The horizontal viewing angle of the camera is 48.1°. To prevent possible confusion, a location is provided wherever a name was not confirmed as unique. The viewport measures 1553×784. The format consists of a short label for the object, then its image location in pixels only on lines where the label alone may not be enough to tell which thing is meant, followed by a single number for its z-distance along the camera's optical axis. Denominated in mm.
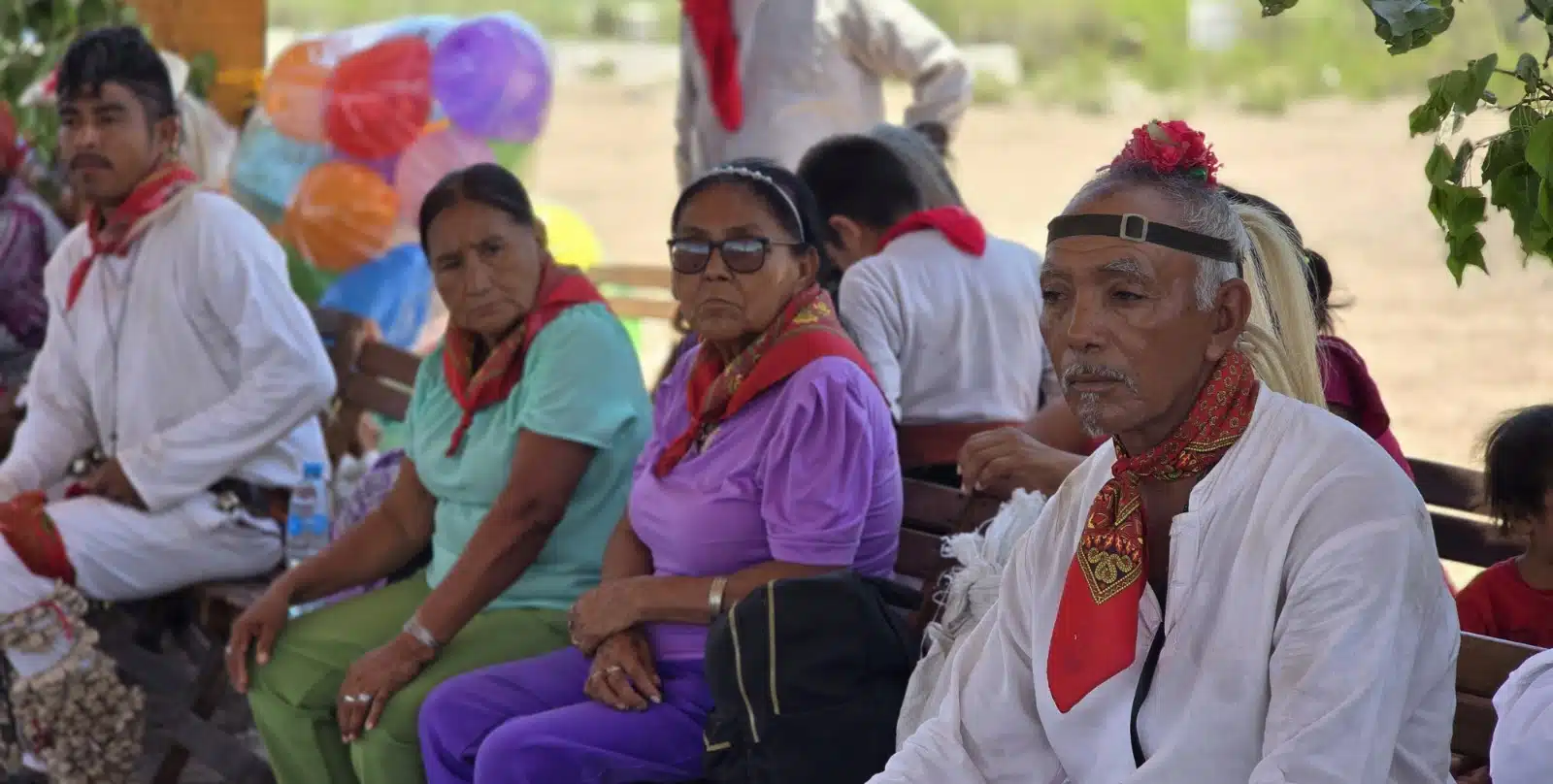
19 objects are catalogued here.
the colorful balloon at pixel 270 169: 5828
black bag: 2729
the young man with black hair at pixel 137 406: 4117
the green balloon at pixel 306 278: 5758
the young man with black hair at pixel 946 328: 3725
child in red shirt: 2768
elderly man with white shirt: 1898
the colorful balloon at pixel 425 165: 5840
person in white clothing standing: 5461
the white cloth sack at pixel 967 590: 2721
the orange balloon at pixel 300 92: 5773
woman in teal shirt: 3479
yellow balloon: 6527
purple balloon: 5898
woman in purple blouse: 3012
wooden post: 6582
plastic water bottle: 4500
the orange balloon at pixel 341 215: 5656
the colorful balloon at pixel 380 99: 5730
